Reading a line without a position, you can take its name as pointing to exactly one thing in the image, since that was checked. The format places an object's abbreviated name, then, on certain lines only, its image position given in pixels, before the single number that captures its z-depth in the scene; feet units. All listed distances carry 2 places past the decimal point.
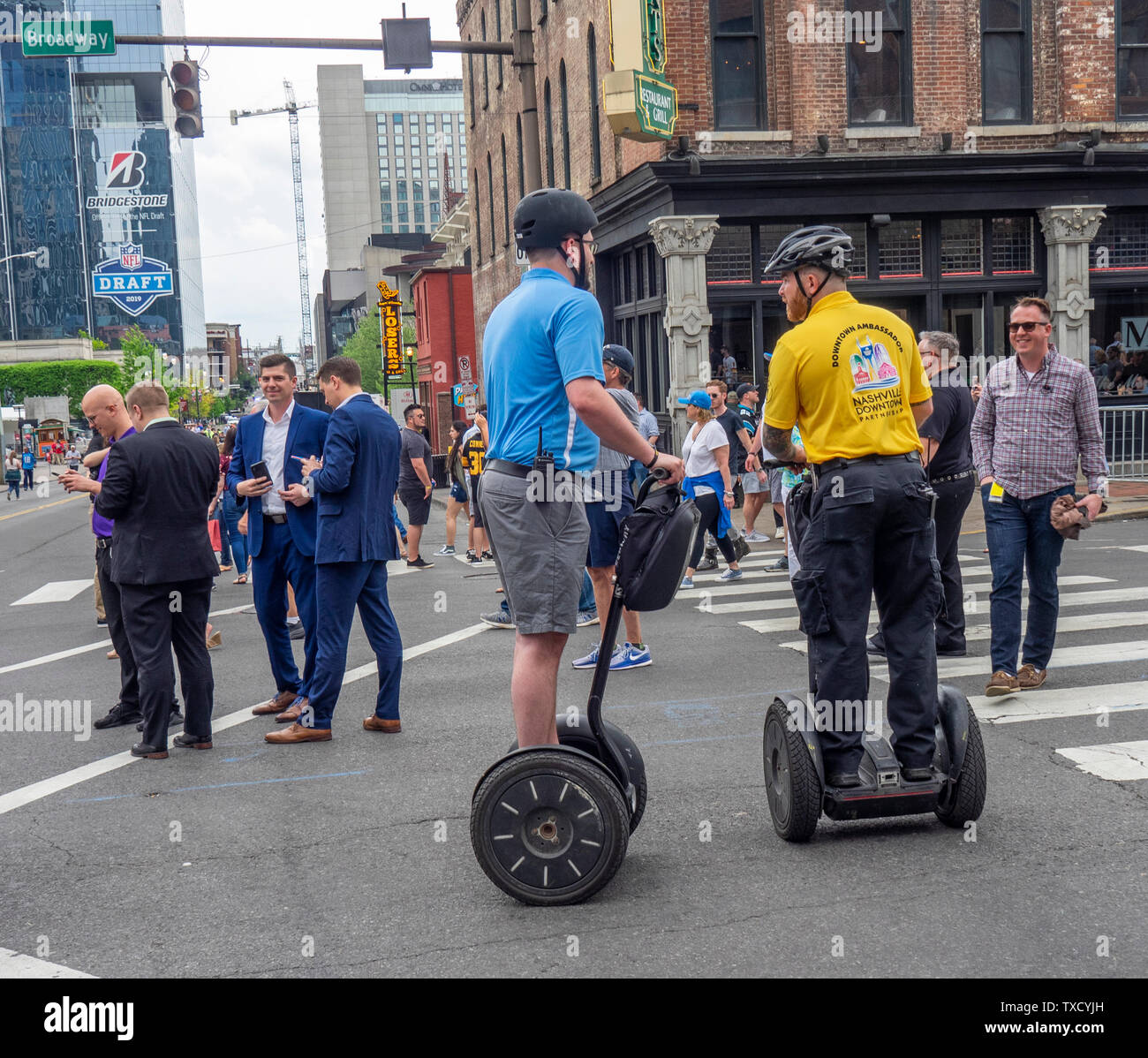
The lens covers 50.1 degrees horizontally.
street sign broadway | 42.96
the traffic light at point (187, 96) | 47.16
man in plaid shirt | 21.02
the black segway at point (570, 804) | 12.88
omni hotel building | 640.58
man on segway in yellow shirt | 14.16
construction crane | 611.55
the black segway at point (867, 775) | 14.11
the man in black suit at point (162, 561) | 20.90
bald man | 23.31
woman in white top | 37.86
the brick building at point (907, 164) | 63.87
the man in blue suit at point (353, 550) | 21.26
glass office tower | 407.23
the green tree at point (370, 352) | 276.62
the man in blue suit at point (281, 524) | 23.04
